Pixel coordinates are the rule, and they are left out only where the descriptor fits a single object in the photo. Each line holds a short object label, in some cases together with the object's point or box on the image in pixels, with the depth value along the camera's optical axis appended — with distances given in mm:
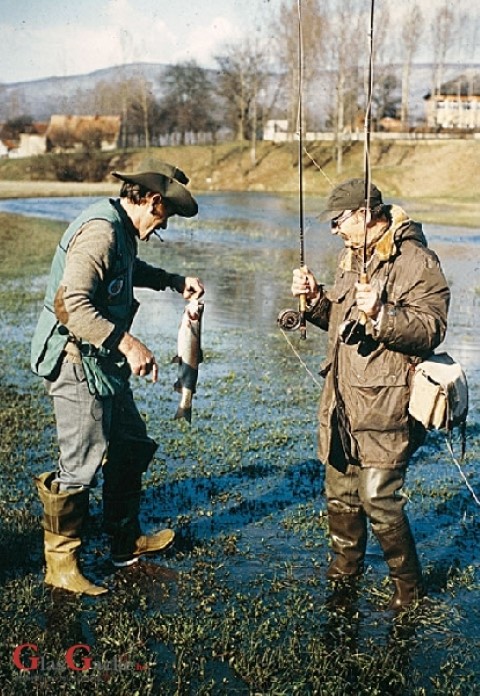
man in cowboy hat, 4645
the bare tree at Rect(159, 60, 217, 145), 92438
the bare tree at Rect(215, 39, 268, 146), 83375
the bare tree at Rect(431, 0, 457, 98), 83625
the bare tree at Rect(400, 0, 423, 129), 80769
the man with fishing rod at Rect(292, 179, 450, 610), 4457
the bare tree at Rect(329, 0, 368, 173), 60375
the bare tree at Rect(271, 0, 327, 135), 49062
